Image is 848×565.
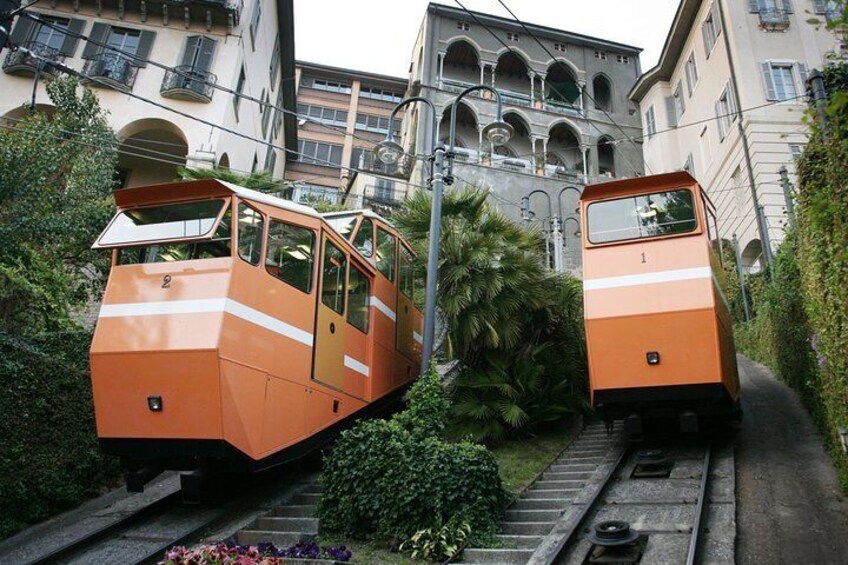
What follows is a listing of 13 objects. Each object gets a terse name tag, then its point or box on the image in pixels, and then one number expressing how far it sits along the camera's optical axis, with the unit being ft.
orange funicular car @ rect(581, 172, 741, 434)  24.45
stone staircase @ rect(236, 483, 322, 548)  20.47
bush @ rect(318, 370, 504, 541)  19.83
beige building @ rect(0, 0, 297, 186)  57.26
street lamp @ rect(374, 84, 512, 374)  28.09
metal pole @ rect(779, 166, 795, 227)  34.82
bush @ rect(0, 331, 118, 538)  22.68
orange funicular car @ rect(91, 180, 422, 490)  19.40
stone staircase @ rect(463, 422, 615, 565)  18.10
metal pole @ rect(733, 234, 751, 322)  60.84
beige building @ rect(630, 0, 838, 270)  65.62
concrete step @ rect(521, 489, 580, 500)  24.07
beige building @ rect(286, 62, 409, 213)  127.85
